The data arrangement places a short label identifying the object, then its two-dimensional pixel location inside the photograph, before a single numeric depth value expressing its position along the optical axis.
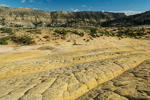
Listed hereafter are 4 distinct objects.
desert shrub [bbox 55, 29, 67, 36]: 21.45
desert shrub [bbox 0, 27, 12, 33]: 20.96
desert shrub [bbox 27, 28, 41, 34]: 22.16
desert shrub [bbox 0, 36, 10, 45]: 16.80
